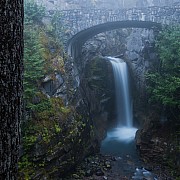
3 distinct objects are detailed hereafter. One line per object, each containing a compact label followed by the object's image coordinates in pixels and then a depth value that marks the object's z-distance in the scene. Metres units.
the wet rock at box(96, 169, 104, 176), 10.27
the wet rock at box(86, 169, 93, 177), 10.13
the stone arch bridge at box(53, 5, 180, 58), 15.29
